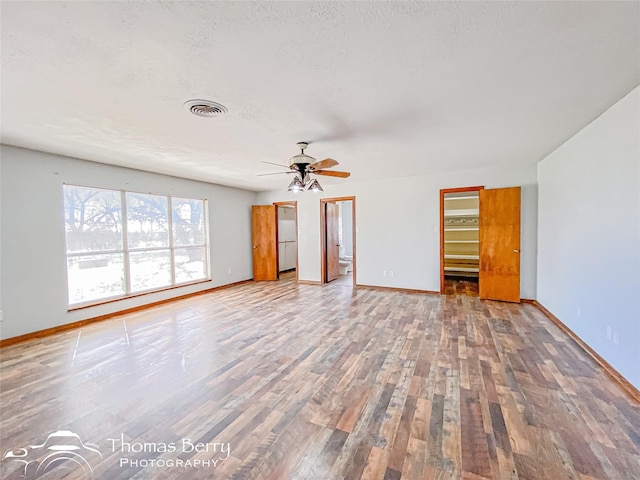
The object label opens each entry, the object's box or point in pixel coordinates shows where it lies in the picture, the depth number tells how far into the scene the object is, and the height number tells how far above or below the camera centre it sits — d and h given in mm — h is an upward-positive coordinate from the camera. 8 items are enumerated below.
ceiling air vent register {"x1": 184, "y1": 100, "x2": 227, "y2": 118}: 2256 +1092
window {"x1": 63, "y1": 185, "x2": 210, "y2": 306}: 4102 -147
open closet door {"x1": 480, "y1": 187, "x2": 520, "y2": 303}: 4619 -251
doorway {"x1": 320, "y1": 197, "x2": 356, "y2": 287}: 6488 -363
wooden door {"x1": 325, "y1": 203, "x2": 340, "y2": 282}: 6922 -220
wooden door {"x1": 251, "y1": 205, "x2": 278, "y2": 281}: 7133 -234
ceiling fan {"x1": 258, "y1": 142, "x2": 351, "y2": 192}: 3238 +805
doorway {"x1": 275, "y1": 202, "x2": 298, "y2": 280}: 8539 -302
